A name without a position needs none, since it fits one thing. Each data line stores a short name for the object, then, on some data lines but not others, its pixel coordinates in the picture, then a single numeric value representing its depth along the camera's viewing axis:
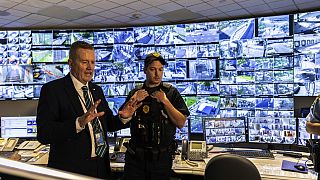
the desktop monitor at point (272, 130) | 2.83
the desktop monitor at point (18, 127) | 3.54
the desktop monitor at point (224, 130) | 2.94
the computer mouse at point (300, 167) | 2.34
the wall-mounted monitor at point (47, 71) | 4.08
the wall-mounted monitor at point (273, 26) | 3.56
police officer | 2.00
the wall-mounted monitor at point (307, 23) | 3.42
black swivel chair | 1.79
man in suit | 1.55
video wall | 3.53
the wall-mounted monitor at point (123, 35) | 4.07
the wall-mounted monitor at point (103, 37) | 4.08
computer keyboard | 2.73
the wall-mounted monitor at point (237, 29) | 3.73
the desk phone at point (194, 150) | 2.67
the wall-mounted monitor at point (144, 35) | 4.03
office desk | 2.20
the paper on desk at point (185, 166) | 2.42
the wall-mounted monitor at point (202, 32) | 3.87
